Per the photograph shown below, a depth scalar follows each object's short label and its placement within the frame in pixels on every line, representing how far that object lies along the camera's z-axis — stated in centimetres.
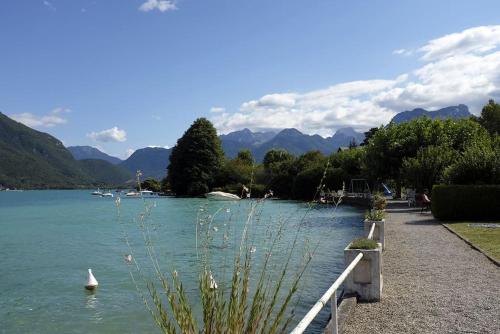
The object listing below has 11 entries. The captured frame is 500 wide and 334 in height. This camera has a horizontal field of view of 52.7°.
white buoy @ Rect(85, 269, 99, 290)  1280
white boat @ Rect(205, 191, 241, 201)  7474
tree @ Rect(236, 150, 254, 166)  10250
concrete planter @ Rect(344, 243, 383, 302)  805
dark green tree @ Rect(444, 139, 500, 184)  2508
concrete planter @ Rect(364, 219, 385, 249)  1401
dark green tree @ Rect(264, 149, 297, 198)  7788
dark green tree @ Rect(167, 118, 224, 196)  9000
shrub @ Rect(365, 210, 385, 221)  1468
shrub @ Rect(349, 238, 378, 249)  826
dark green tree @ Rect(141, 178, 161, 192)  12094
